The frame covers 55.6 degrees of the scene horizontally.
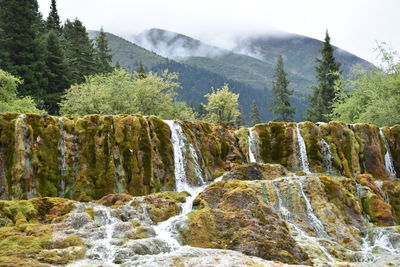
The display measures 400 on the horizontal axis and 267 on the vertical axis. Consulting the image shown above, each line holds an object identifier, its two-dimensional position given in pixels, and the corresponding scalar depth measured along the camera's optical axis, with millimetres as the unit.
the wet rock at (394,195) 25356
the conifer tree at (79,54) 54531
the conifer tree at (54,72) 46844
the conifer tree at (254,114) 112938
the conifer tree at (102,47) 77162
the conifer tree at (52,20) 69562
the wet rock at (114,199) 19381
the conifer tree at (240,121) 103469
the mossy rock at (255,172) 24625
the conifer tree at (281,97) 84281
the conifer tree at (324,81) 71338
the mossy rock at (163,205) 17838
